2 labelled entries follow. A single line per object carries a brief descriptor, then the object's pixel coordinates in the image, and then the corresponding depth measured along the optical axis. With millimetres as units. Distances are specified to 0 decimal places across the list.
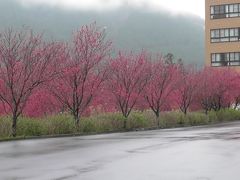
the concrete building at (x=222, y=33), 78438
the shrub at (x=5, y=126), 24250
